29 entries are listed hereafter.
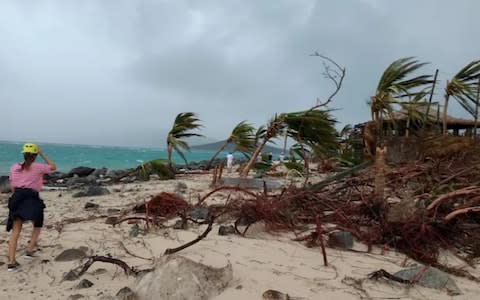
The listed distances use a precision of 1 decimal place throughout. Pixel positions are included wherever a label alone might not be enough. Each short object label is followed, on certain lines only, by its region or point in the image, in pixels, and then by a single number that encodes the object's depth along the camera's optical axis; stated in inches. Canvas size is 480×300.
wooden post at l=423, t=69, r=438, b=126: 339.1
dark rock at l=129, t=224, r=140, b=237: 159.2
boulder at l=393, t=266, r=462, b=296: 103.5
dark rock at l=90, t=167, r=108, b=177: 536.7
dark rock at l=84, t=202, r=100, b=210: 232.2
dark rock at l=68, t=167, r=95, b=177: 542.1
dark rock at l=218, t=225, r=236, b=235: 154.7
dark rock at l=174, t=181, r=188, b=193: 294.0
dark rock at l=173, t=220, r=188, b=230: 167.7
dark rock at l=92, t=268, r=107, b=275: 115.6
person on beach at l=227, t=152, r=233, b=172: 531.0
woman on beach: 141.1
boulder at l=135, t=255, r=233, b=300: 94.3
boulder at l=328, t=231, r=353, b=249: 137.6
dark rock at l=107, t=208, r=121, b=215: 214.9
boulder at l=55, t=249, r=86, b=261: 132.0
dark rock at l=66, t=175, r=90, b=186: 426.7
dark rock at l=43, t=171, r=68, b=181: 490.1
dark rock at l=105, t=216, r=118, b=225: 181.5
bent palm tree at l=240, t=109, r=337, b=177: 302.7
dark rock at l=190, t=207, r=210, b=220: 186.0
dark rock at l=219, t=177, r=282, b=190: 297.2
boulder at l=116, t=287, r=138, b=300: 94.5
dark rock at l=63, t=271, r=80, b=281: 113.1
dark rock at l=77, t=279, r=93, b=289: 106.3
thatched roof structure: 536.1
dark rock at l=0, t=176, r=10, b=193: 360.7
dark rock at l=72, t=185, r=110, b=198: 293.2
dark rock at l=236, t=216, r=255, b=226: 162.7
